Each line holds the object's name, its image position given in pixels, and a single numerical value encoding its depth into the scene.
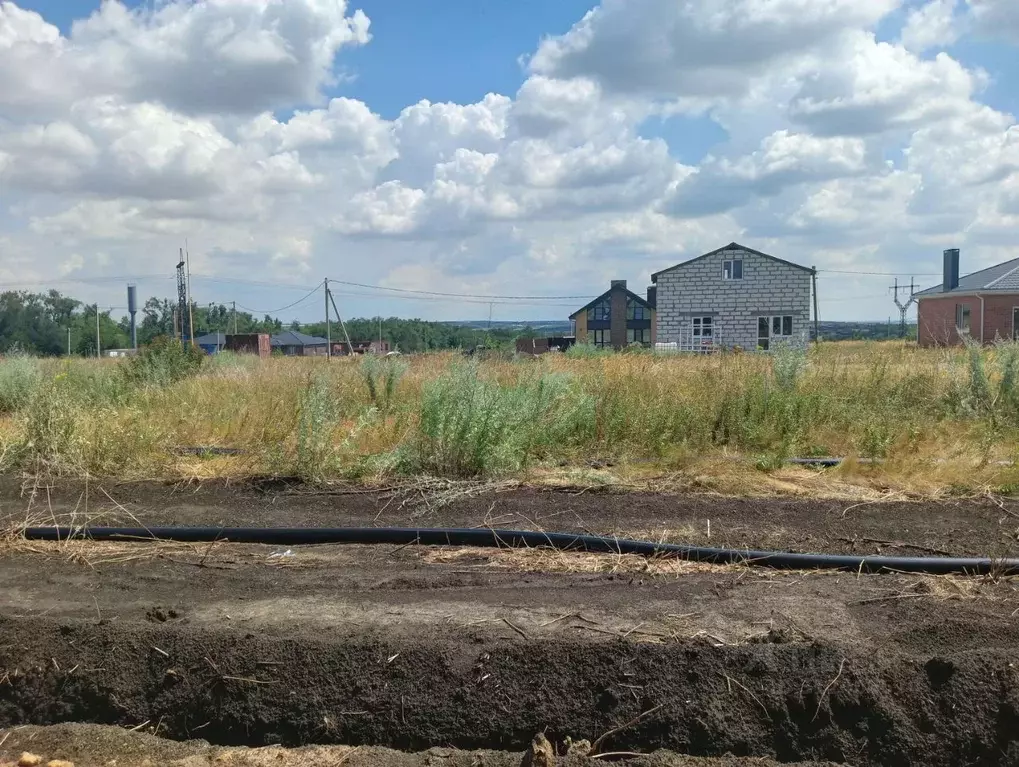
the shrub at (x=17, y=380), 13.17
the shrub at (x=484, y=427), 7.72
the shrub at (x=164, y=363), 14.66
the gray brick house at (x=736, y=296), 34.81
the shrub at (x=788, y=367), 10.71
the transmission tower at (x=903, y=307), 39.28
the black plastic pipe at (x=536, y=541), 5.14
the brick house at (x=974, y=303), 31.92
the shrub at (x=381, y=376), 11.76
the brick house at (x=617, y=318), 55.78
